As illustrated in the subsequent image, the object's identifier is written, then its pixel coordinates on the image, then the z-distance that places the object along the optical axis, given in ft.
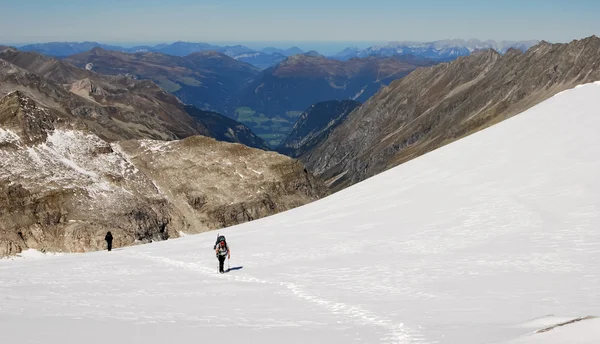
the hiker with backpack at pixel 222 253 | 74.59
